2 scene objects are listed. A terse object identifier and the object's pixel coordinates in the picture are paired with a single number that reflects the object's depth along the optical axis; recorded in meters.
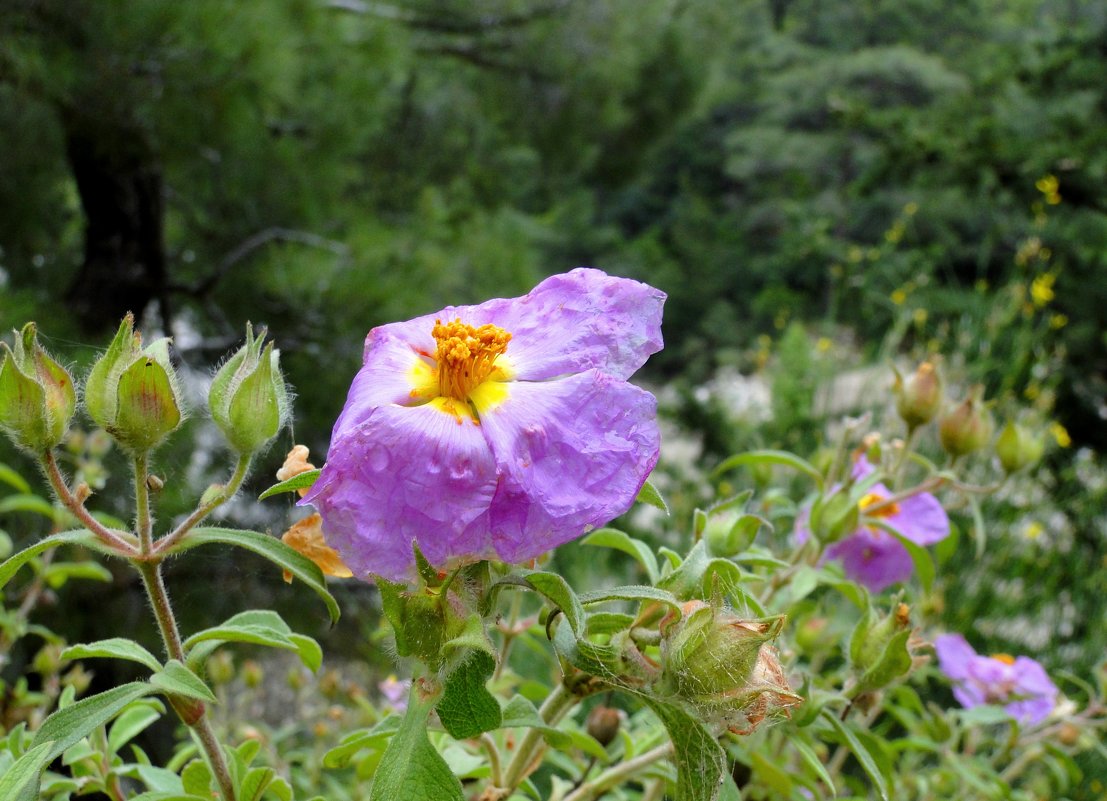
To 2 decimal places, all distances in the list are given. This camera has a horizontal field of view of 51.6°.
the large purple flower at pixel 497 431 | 0.12
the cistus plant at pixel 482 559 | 0.12
